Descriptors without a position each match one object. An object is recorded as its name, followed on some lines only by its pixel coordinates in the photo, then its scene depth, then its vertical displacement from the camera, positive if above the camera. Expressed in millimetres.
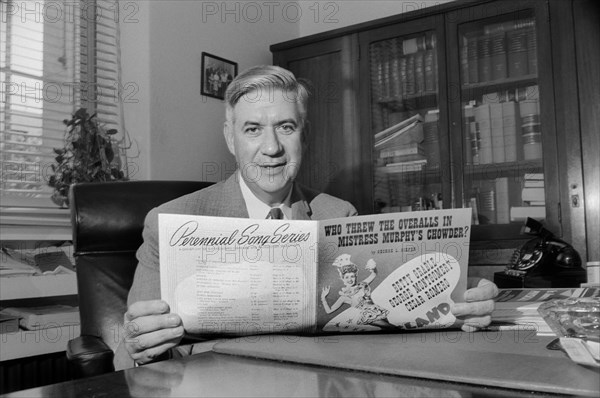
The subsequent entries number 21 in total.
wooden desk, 523 -147
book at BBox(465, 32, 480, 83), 2387 +689
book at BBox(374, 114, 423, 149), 2510 +408
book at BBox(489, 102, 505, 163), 2363 +379
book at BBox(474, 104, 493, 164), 2379 +401
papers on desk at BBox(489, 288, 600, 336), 832 -140
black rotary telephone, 1709 -132
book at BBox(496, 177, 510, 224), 2324 +94
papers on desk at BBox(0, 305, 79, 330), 1650 -240
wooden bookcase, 2113 +504
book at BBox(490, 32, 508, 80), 2352 +690
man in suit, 1239 +159
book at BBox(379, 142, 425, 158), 2506 +334
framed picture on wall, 2502 +692
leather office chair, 1303 -30
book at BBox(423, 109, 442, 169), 2447 +369
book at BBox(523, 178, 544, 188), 2211 +155
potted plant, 1911 +250
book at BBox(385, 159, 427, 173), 2486 +266
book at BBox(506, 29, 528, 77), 2283 +683
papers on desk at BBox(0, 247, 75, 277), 1744 -88
